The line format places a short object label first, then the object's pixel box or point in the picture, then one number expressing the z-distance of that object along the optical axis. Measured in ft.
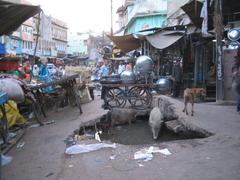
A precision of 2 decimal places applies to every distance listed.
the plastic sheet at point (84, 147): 14.61
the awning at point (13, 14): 19.22
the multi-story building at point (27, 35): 105.90
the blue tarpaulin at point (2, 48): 25.99
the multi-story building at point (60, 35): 159.43
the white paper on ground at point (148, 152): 13.41
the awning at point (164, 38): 32.41
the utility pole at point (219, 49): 24.70
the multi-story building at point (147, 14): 78.37
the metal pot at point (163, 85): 32.65
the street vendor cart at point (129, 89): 28.93
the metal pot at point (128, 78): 28.77
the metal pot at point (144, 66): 30.50
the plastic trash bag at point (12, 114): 19.05
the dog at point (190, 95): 22.06
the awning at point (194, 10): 27.25
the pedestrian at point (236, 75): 21.66
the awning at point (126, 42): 41.71
